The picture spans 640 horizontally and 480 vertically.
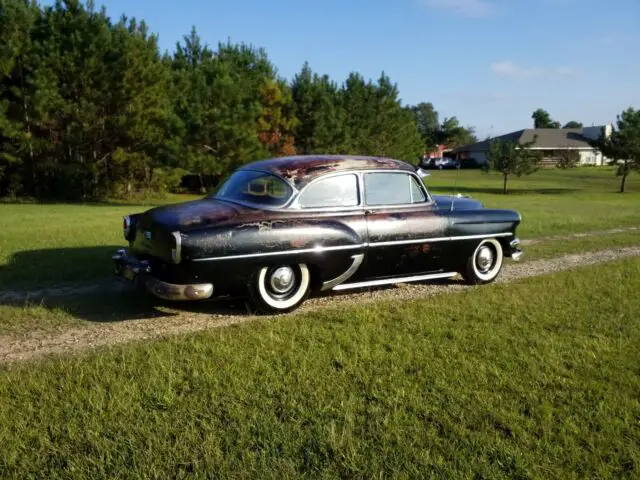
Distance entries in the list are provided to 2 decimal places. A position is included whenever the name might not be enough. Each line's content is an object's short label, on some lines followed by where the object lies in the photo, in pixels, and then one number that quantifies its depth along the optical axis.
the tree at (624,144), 34.25
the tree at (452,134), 92.42
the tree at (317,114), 33.19
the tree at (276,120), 32.47
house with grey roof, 77.12
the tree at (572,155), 73.99
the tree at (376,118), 36.31
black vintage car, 5.04
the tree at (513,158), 35.31
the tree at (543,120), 120.81
